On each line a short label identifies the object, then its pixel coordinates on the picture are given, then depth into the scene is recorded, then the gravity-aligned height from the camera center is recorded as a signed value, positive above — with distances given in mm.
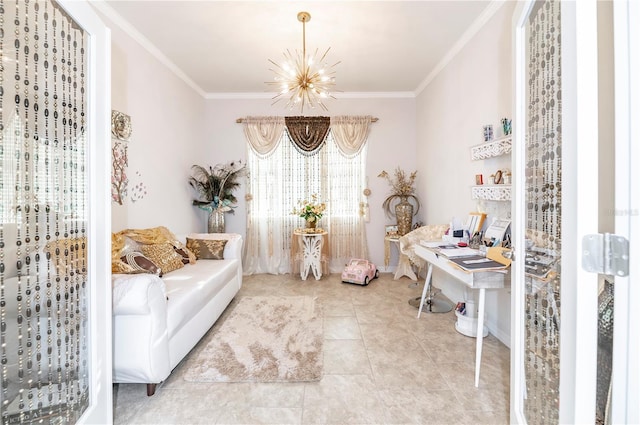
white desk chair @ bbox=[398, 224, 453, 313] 3016 -372
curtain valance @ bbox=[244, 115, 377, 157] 4375 +1280
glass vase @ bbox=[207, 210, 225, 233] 4105 -138
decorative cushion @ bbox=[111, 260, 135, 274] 1970 -395
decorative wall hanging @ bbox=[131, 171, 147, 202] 2861 +246
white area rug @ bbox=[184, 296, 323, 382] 1902 -1084
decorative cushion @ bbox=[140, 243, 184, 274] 2588 -412
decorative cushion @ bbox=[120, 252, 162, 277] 2182 -398
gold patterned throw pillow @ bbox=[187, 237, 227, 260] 3201 -410
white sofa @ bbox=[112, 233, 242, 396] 1600 -720
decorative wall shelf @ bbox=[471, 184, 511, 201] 2184 +166
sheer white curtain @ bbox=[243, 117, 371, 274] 4445 +341
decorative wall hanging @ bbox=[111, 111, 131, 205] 2586 +562
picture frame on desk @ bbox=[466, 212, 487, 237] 2523 -95
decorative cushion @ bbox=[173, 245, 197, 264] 2912 -444
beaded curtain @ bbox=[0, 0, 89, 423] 954 -9
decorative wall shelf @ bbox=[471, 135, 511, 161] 2154 +533
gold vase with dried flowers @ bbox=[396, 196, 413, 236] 4098 -74
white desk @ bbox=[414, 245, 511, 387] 1811 -466
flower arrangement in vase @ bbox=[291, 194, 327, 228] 4004 +19
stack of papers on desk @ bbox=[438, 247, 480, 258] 2123 -317
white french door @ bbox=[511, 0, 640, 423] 685 +16
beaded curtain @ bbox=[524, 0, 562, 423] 917 -5
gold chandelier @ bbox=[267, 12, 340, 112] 2672 +1765
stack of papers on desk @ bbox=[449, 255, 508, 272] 1783 -353
